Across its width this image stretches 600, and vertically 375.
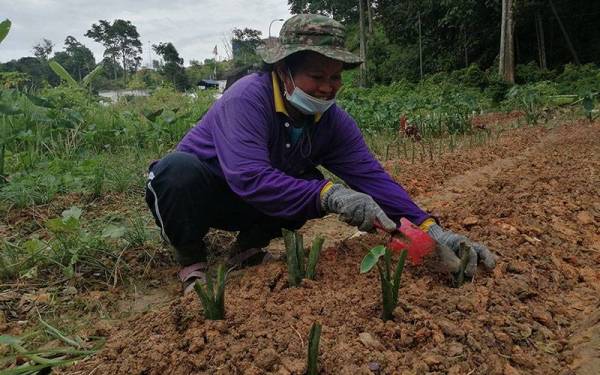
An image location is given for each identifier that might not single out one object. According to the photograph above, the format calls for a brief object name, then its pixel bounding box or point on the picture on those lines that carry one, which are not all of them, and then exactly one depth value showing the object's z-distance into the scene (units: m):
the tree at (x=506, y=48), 12.97
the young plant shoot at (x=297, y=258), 1.62
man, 1.74
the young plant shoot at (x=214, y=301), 1.35
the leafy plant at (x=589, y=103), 6.20
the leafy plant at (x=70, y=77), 4.86
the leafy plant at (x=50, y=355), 1.23
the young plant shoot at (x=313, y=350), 1.06
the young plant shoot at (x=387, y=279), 1.34
